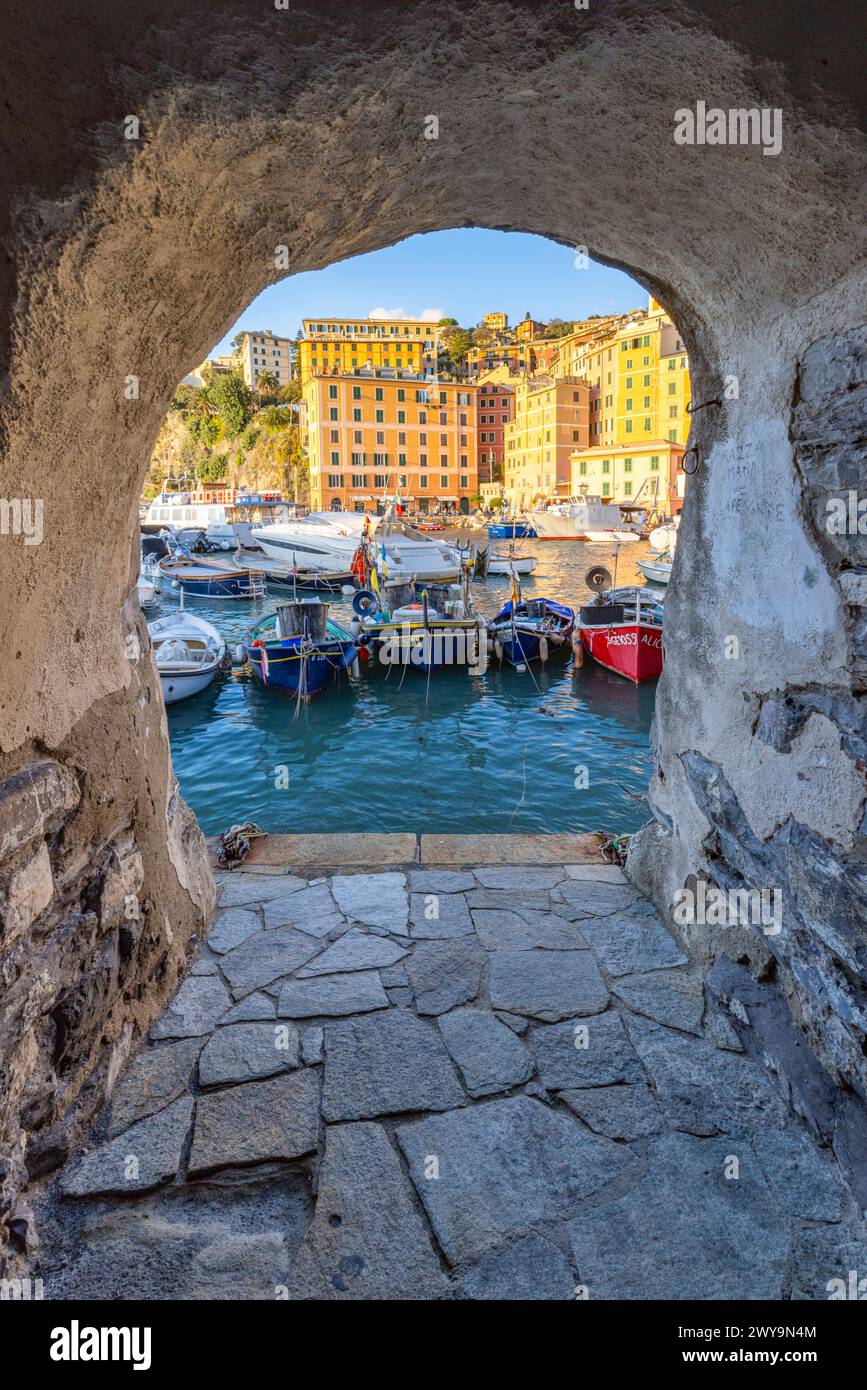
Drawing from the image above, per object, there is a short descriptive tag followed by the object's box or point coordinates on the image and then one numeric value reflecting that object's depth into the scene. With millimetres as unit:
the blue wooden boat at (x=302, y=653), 14938
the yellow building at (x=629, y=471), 52594
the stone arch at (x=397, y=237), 1612
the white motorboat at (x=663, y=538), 31375
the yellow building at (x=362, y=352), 71875
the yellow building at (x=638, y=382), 55812
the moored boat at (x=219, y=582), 27906
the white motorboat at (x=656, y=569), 27500
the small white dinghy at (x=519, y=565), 31688
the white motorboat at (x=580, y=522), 48375
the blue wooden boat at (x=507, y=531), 44238
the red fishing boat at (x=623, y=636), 15633
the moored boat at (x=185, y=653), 14438
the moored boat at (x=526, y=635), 16984
